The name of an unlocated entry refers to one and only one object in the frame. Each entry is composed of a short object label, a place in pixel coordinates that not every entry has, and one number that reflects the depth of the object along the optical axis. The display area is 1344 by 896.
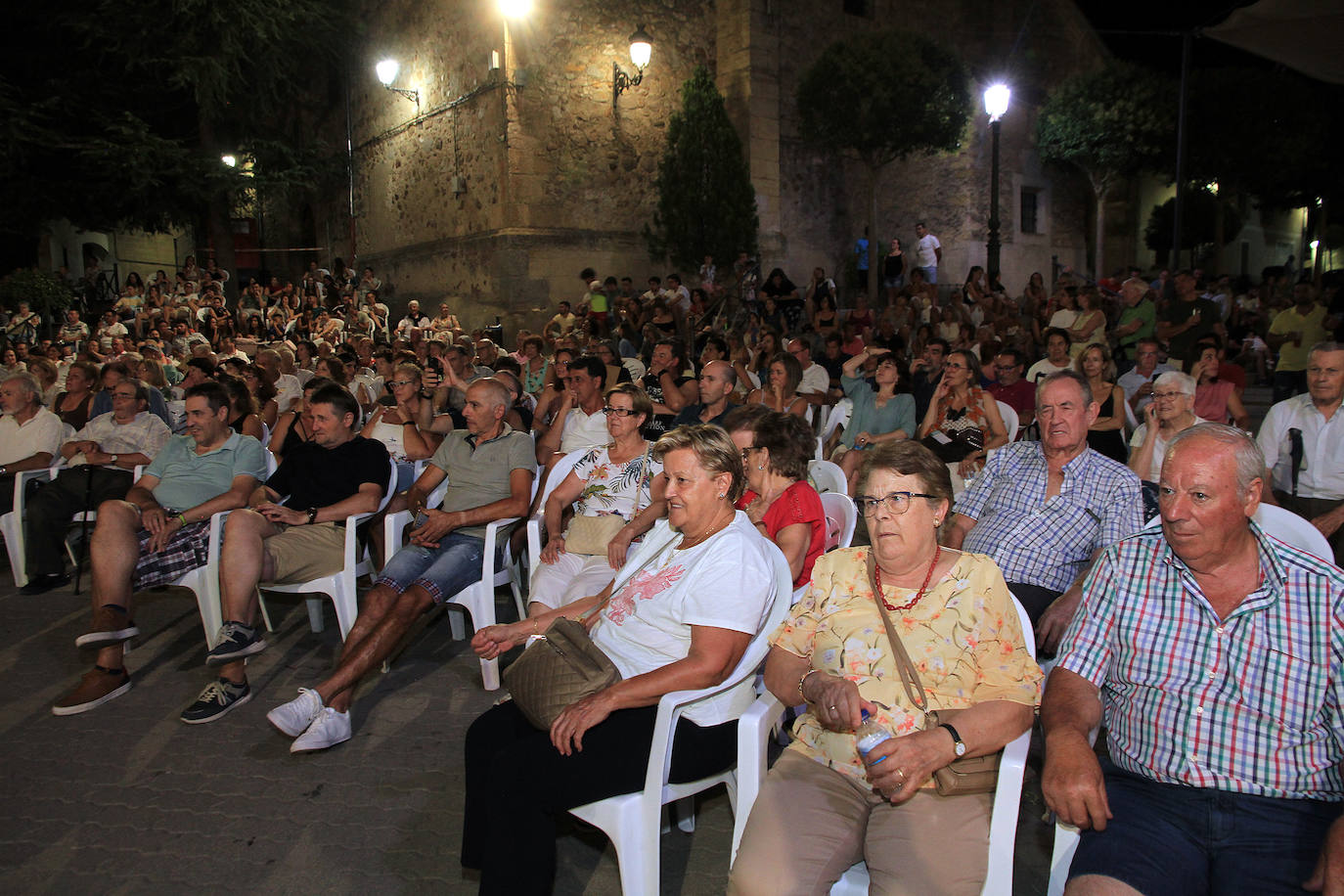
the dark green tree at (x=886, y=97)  13.33
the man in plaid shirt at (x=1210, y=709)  1.72
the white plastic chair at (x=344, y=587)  3.83
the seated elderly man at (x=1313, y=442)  3.72
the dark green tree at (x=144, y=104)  15.61
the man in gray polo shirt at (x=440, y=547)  3.11
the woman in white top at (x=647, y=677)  2.09
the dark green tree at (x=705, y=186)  13.45
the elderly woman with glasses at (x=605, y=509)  3.52
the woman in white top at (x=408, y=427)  4.79
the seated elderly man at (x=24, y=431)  5.23
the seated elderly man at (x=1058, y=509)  2.90
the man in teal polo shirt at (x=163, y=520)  3.56
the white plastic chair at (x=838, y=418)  6.12
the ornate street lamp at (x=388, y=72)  16.19
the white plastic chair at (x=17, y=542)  4.95
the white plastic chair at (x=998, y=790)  1.79
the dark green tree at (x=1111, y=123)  16.56
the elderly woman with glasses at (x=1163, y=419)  3.80
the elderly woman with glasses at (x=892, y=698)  1.83
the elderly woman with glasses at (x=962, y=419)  5.13
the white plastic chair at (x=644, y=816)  2.08
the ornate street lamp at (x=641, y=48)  13.17
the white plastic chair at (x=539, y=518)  3.82
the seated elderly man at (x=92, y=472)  4.94
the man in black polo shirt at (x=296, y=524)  3.46
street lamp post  10.34
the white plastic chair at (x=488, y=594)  3.61
